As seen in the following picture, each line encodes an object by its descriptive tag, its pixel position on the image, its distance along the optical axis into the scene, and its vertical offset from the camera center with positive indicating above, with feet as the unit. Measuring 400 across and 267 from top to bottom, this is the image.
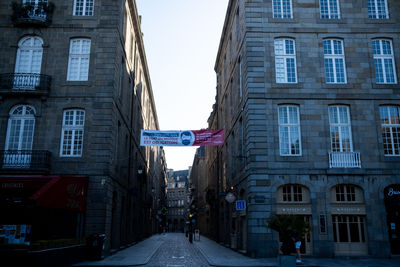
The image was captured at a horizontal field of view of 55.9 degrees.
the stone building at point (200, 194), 178.89 +16.67
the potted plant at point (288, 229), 43.46 -0.83
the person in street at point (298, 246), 57.88 -3.72
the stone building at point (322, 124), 67.31 +18.15
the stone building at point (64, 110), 63.65 +19.77
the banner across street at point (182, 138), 76.48 +16.62
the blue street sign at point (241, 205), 69.26 +2.94
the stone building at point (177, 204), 384.88 +17.09
